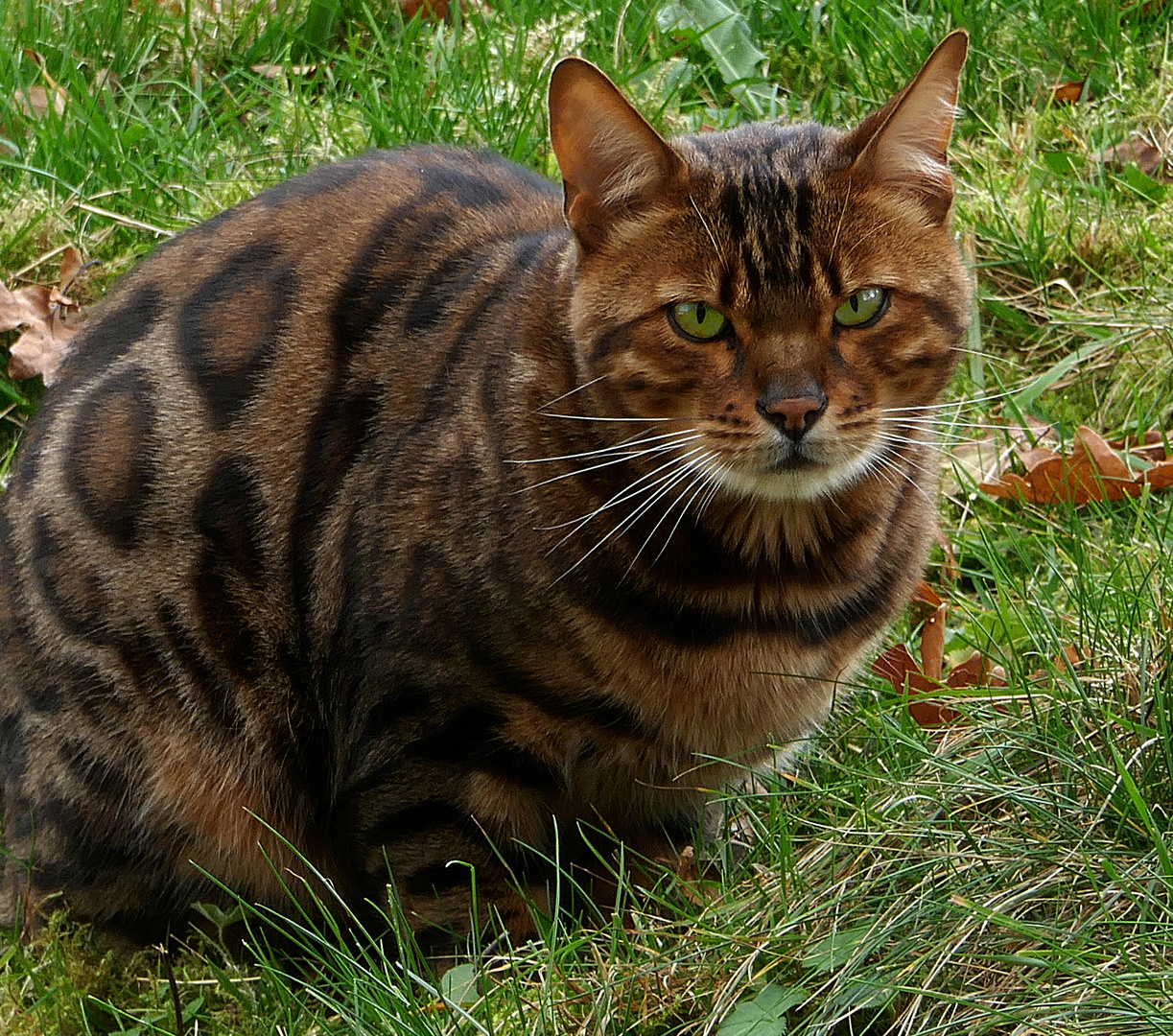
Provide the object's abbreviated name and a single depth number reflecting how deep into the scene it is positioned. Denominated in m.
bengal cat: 4.46
